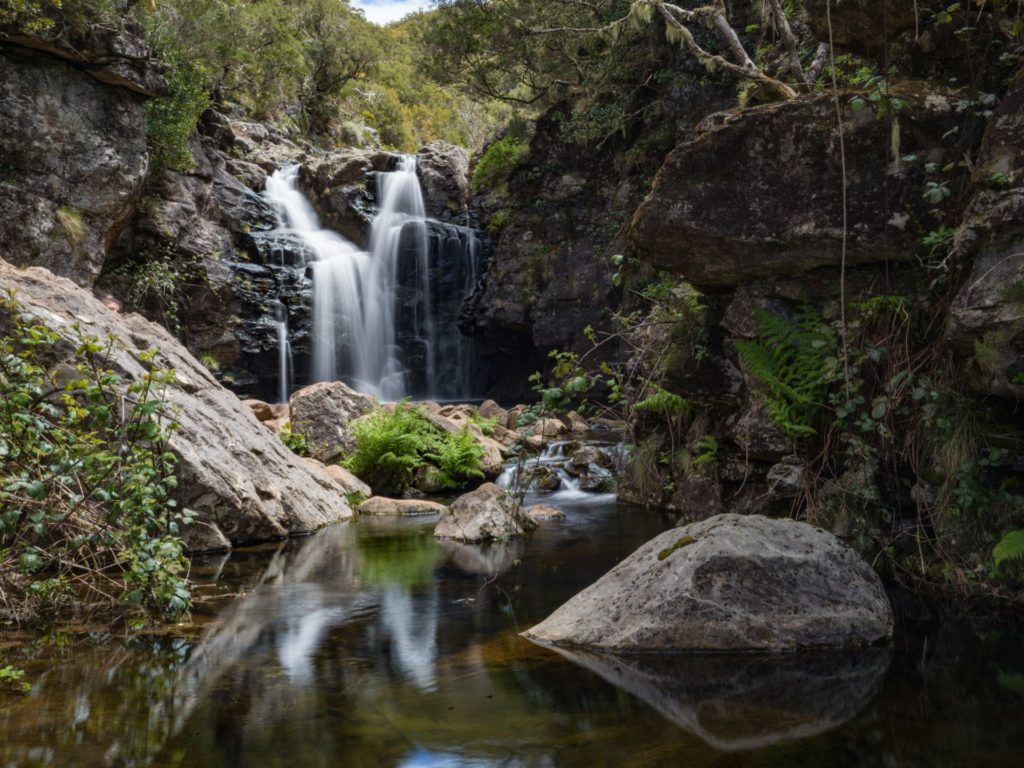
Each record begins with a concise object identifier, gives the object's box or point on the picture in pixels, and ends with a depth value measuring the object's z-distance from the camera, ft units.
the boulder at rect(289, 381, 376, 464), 39.65
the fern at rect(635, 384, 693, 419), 23.50
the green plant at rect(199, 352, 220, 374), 61.16
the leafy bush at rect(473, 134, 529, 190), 74.84
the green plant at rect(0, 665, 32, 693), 11.34
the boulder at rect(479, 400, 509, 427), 56.59
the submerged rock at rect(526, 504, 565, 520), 29.37
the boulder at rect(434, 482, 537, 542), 25.27
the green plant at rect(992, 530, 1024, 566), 11.75
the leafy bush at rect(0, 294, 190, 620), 14.32
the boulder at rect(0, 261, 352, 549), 22.79
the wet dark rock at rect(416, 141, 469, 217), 83.25
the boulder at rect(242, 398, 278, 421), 45.07
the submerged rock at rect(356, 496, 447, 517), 31.63
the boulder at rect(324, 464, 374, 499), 34.19
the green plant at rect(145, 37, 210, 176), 60.08
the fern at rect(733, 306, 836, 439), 17.03
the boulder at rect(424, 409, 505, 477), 39.86
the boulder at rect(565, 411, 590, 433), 56.39
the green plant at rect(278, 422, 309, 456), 39.27
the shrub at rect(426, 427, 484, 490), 36.94
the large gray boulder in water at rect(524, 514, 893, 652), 13.03
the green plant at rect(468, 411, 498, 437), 47.57
